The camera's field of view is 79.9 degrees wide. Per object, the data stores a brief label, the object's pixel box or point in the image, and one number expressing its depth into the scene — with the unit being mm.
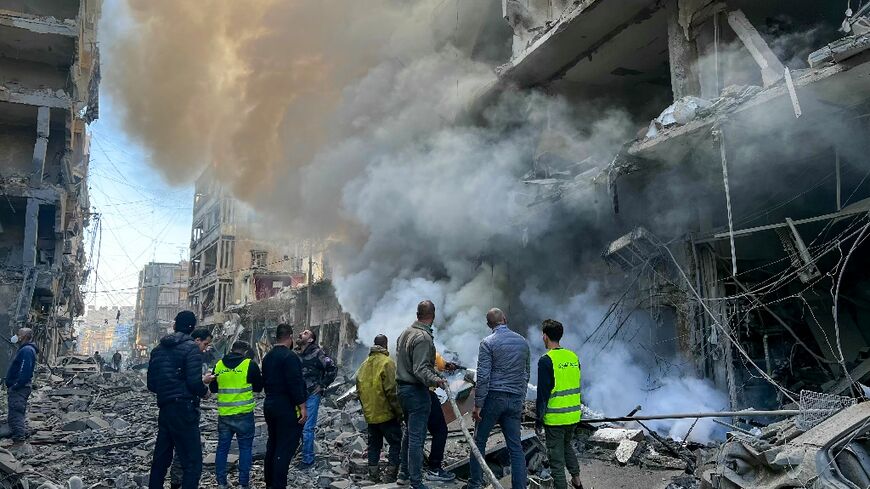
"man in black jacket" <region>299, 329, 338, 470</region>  5969
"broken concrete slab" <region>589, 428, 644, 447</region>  6176
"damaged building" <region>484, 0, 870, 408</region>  7117
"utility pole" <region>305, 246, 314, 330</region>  19797
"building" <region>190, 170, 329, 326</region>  34031
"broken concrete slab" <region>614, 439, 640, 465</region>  5820
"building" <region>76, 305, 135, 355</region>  86375
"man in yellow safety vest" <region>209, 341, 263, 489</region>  4852
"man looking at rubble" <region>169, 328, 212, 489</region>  4770
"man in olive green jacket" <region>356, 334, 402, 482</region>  4996
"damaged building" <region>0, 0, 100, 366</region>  14922
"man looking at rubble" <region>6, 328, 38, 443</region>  7180
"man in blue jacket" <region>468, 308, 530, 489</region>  4375
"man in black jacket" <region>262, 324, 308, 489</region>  4578
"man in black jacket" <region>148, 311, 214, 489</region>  4352
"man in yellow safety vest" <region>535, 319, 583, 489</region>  4414
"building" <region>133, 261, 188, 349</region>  54406
